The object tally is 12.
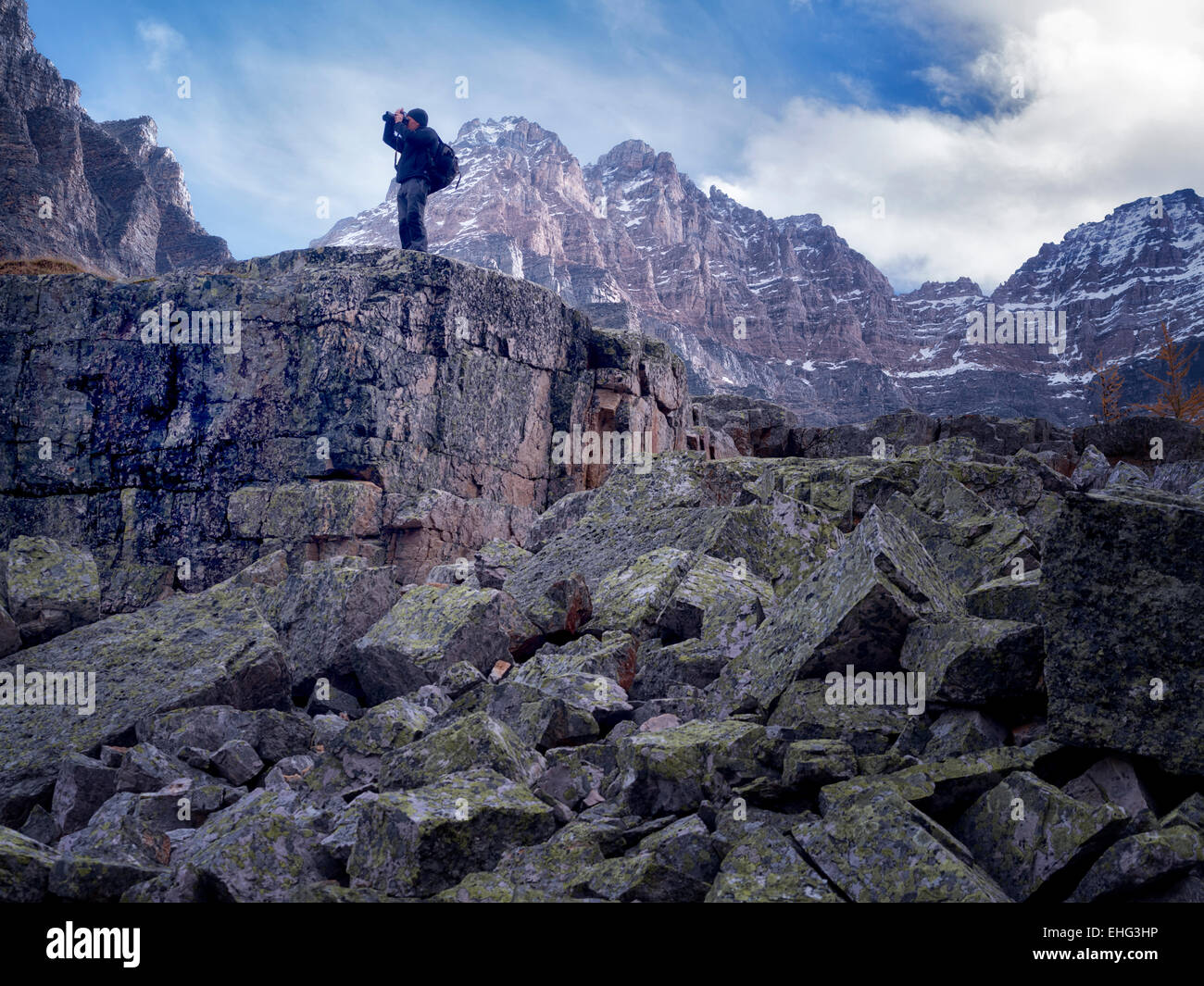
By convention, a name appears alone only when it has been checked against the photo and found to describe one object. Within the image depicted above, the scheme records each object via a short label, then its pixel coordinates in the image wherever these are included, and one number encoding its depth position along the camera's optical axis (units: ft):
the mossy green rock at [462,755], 16.29
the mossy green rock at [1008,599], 16.88
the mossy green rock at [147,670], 22.29
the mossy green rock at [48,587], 28.81
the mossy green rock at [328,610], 28.50
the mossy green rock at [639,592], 25.36
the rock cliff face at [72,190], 276.41
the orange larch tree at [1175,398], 156.34
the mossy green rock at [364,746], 18.70
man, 55.42
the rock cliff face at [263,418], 45.83
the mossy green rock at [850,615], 17.03
